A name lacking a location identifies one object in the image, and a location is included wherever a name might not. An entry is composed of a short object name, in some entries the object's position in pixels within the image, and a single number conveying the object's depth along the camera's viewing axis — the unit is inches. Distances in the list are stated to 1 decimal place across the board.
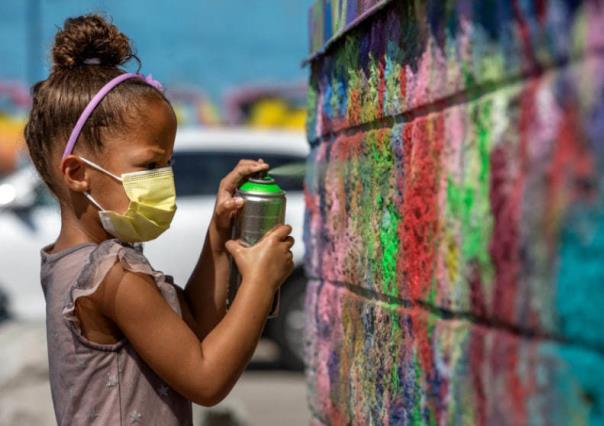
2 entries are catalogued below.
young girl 88.5
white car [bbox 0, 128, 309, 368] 325.7
